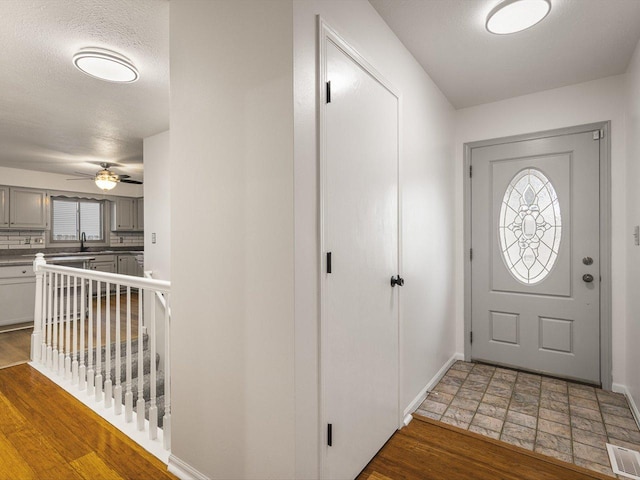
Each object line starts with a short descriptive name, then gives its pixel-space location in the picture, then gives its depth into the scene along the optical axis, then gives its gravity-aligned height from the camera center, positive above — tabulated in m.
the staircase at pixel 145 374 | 3.37 -1.49
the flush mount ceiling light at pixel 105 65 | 2.33 +1.25
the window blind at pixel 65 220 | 6.50 +0.37
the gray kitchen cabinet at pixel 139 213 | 7.68 +0.59
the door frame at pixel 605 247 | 2.80 -0.07
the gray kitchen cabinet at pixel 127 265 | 7.12 -0.55
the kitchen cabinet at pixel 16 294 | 4.98 -0.82
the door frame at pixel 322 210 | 1.47 +0.13
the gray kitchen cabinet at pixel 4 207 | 5.61 +0.53
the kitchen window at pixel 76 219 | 6.52 +0.39
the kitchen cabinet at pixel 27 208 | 5.74 +0.54
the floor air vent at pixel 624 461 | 1.83 -1.26
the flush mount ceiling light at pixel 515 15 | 1.88 +1.29
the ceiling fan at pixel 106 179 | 4.78 +0.85
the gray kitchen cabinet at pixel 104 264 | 6.69 -0.51
